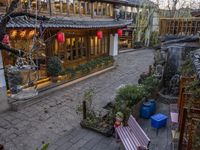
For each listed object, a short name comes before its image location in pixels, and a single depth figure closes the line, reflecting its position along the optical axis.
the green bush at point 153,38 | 23.80
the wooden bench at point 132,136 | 4.27
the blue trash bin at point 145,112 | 6.80
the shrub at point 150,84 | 7.85
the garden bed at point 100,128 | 5.72
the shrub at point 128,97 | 5.88
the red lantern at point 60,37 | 9.03
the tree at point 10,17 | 3.19
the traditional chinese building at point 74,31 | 8.51
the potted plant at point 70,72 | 10.33
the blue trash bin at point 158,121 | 6.04
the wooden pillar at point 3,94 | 7.16
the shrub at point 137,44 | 24.10
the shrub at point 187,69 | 5.61
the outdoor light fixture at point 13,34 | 8.26
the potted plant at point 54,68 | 9.60
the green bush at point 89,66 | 10.58
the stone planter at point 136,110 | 6.46
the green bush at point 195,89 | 3.56
